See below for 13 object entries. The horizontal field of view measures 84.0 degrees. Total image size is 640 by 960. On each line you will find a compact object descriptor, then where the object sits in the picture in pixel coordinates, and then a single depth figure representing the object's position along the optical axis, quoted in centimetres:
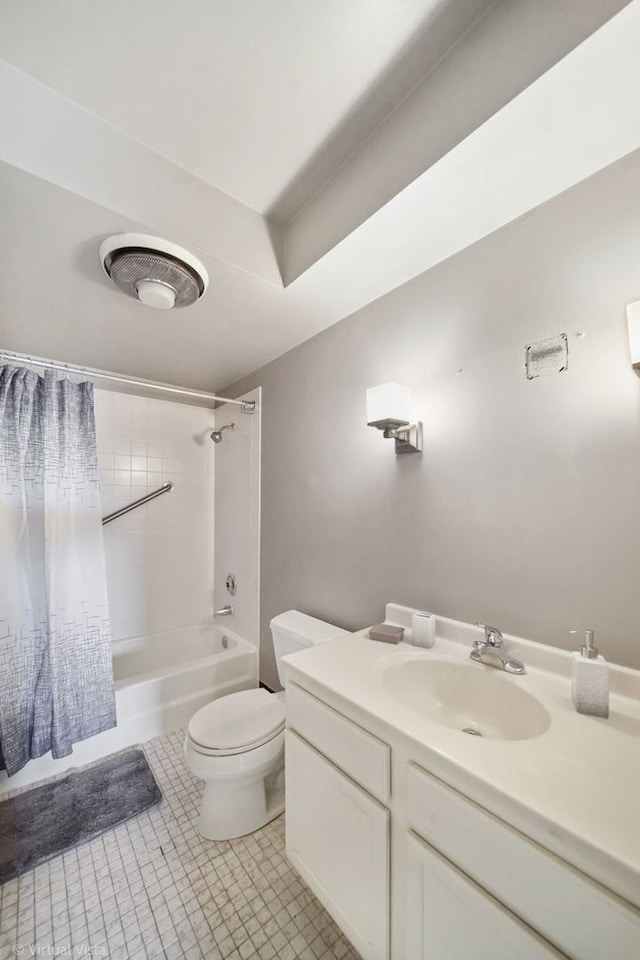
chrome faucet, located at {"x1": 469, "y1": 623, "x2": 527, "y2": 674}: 99
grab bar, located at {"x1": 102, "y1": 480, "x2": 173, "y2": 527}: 236
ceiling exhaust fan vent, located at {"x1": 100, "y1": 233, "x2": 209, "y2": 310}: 118
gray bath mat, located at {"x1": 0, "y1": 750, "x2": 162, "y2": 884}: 130
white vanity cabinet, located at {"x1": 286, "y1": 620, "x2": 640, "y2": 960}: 50
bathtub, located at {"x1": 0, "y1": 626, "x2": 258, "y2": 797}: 176
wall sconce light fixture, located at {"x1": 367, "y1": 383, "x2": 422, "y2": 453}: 126
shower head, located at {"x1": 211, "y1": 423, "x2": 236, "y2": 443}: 267
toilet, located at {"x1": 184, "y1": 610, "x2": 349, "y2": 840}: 129
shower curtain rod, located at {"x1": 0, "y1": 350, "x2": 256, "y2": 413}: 155
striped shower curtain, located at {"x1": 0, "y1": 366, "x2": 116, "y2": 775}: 164
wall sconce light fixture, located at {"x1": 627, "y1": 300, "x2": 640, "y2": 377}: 83
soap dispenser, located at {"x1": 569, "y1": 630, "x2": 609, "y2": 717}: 78
